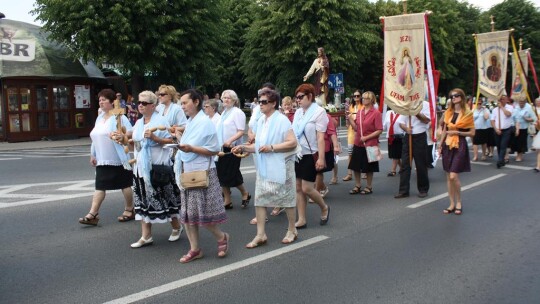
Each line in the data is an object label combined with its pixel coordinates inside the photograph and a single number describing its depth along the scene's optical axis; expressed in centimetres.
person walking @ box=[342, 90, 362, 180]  1060
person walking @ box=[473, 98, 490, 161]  1393
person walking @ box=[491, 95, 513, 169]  1284
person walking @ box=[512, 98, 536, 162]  1332
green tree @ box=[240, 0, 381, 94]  3142
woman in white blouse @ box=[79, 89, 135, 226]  670
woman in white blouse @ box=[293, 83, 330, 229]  649
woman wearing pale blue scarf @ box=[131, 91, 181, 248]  567
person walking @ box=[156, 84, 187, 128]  607
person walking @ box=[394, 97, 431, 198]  877
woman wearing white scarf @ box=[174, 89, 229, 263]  521
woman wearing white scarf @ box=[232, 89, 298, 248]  564
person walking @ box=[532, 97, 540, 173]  1164
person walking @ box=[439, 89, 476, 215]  740
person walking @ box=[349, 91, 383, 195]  924
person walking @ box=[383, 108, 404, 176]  1039
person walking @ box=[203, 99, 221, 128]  792
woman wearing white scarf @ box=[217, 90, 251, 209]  770
